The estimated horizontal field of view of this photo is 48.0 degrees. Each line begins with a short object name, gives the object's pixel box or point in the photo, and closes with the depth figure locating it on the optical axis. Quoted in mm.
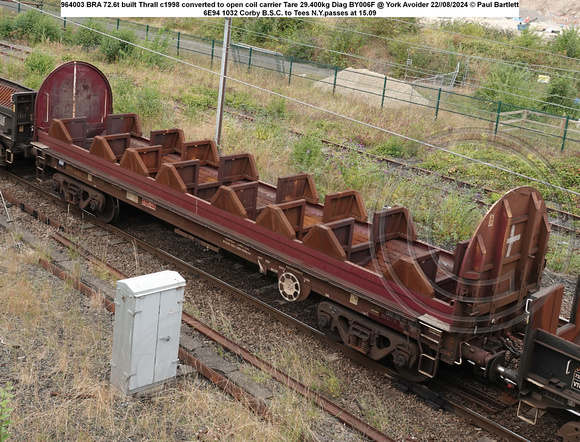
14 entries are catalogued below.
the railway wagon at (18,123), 12586
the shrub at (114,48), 26656
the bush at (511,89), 25016
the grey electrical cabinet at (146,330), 6434
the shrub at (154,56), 26016
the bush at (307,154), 14859
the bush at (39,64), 21562
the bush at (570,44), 35875
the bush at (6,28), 30219
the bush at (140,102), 17828
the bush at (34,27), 29969
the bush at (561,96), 25969
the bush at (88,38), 28984
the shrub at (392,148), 18219
